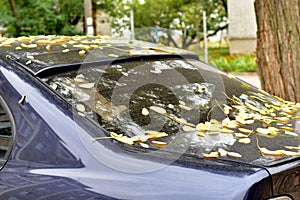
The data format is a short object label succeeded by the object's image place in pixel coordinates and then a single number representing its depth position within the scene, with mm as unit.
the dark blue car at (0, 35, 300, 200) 1776
